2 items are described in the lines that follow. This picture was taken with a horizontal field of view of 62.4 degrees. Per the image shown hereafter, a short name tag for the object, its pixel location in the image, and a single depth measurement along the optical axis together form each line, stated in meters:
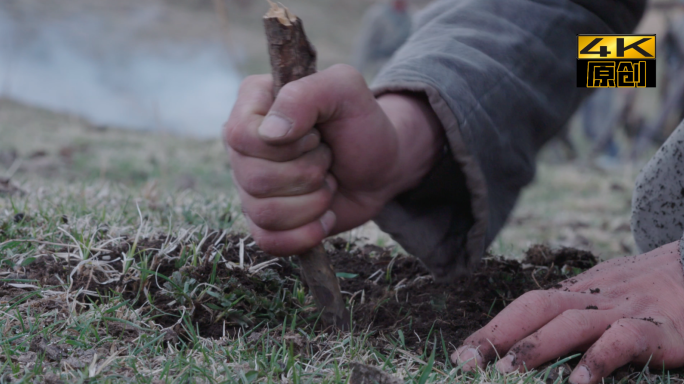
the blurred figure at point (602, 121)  11.31
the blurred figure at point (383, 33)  10.35
